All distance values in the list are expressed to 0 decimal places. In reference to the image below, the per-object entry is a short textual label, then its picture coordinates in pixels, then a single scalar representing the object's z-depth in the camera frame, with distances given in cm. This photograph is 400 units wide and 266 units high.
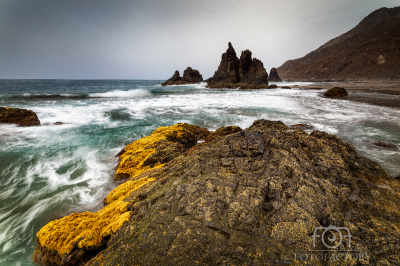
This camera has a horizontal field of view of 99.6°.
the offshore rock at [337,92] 2093
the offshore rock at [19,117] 974
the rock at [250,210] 157
